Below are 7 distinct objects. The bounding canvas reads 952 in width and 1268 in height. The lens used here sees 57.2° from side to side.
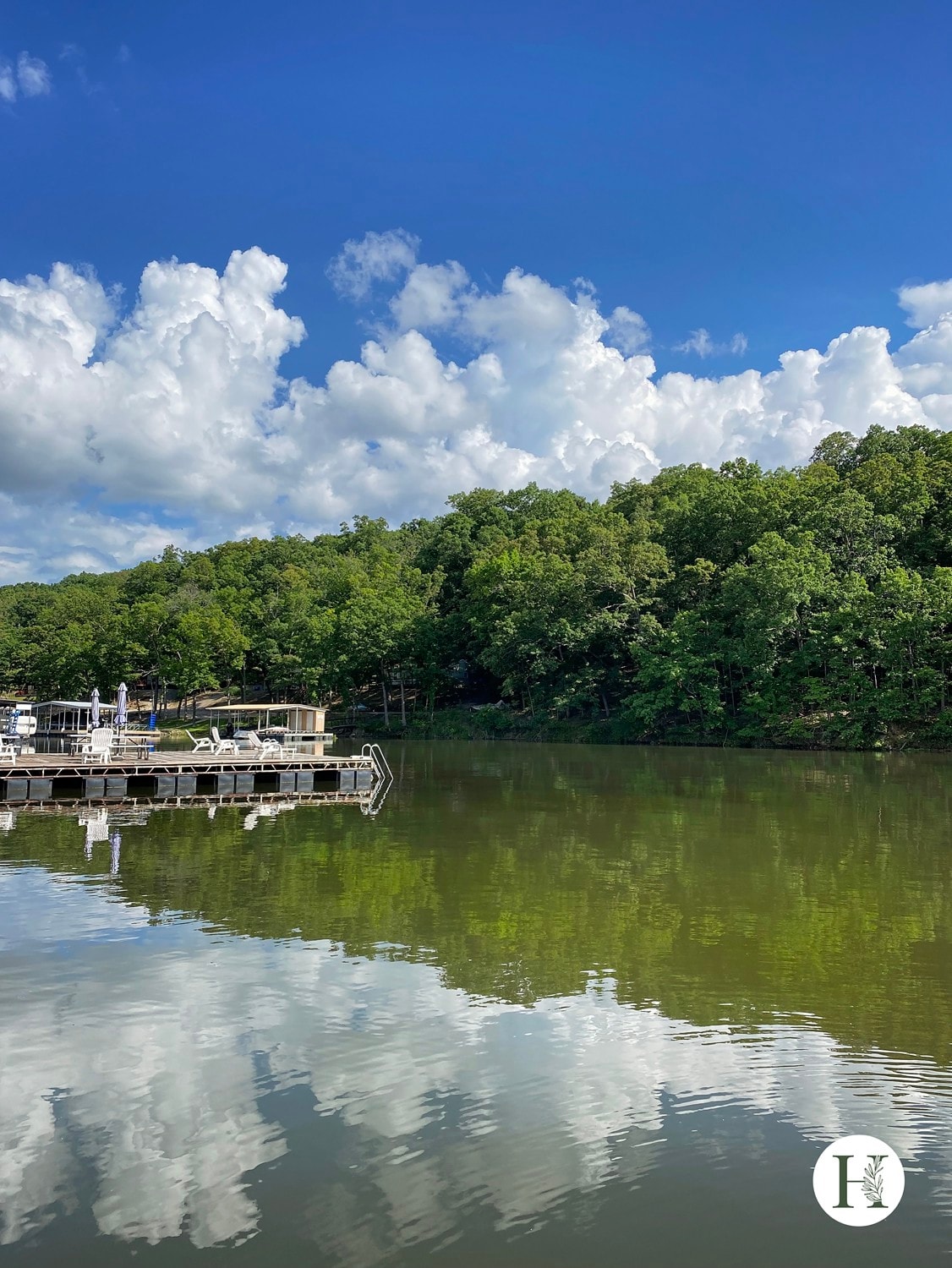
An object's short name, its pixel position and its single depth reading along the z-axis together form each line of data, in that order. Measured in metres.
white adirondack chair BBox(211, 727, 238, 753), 33.28
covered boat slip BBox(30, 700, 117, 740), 58.06
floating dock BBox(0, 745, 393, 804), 28.98
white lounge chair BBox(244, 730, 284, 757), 33.58
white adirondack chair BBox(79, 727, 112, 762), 31.39
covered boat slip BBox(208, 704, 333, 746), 42.09
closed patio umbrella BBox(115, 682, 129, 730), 42.62
